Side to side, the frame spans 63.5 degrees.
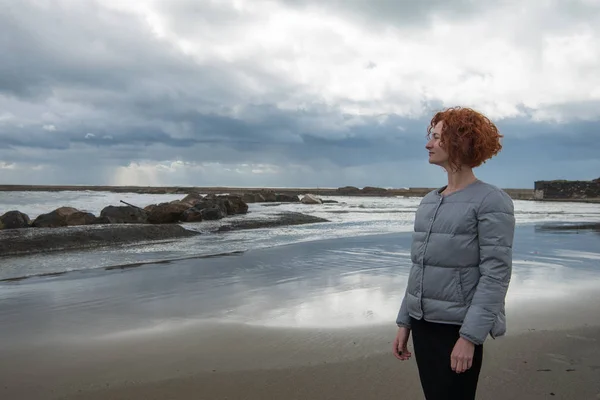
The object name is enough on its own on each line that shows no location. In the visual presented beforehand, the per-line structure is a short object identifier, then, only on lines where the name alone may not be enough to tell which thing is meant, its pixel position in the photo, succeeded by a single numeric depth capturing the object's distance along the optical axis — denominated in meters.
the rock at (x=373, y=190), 98.58
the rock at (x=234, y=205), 29.45
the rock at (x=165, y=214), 20.92
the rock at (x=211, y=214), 24.25
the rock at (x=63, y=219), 18.81
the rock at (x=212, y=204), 26.82
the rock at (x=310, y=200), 51.72
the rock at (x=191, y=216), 22.75
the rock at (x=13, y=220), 17.77
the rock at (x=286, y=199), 54.69
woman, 2.38
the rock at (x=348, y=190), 104.00
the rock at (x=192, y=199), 30.03
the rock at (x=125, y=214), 21.14
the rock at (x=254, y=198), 51.31
